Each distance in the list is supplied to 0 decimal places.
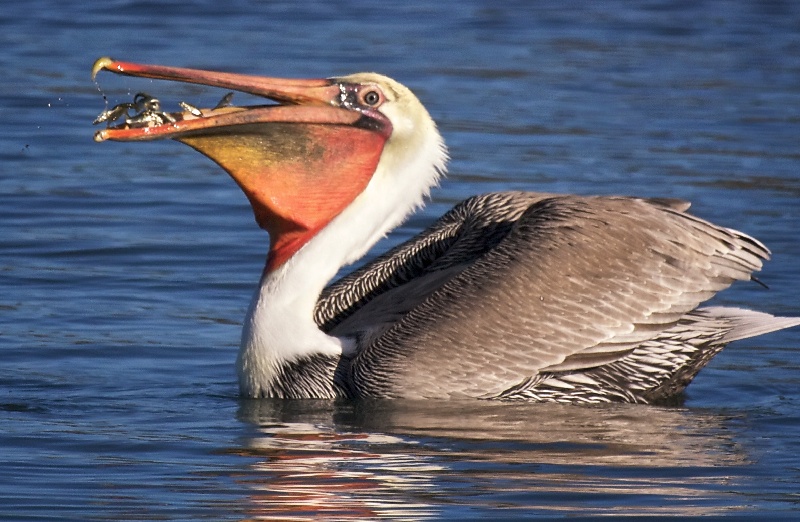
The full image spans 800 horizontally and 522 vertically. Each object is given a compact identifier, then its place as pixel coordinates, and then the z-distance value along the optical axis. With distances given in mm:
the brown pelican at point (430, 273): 11758
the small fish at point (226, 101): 11992
